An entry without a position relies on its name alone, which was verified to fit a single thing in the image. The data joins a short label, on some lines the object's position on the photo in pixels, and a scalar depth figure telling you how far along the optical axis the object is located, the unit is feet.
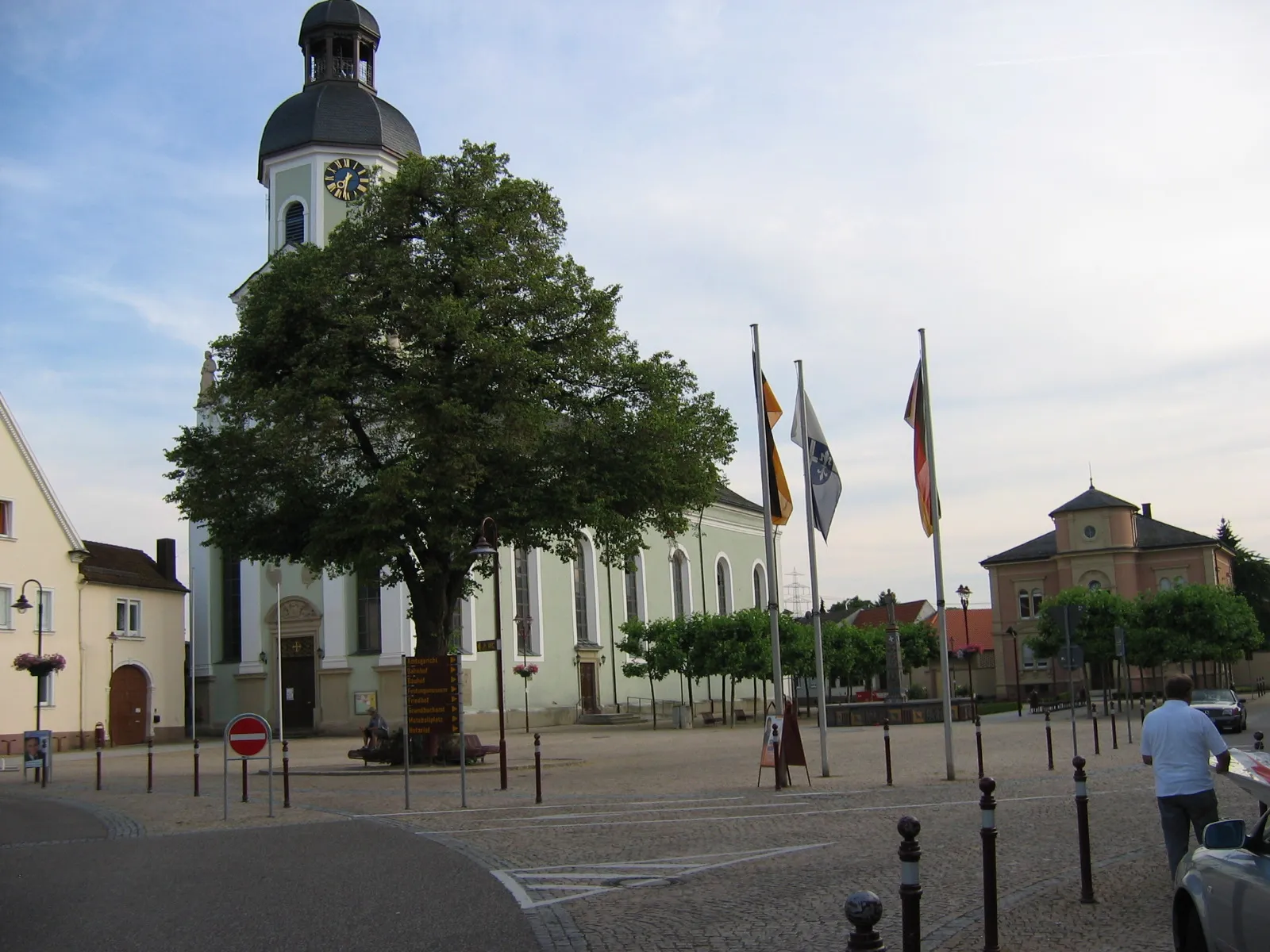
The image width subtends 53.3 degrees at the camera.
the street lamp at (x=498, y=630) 68.03
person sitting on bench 97.60
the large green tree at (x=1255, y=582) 330.13
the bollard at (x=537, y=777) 62.39
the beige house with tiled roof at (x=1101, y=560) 266.57
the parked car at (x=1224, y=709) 110.93
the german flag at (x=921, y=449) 69.10
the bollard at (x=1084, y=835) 30.53
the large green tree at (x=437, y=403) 83.76
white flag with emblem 71.82
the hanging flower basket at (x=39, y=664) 109.40
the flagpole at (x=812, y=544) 69.71
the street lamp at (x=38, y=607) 120.06
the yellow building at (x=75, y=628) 150.82
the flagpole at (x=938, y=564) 67.15
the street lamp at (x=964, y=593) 196.65
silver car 17.80
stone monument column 158.20
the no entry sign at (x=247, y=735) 59.11
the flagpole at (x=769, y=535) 65.51
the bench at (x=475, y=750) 93.15
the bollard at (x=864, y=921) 16.17
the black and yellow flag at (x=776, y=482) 70.64
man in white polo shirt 30.71
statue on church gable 183.62
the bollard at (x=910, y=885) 19.40
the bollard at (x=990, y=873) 25.04
